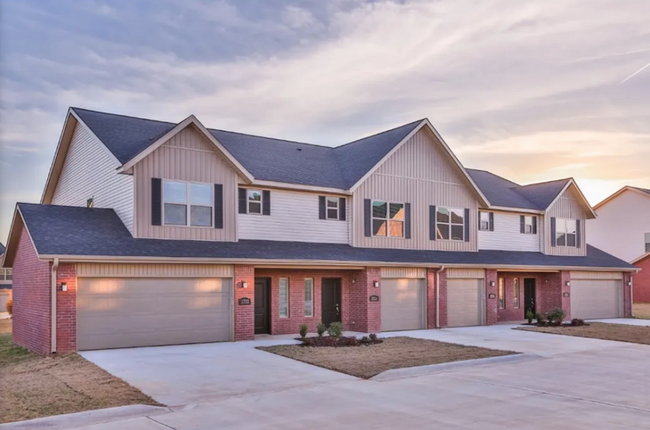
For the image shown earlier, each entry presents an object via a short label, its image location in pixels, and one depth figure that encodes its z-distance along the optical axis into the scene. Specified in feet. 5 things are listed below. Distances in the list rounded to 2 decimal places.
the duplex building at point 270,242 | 57.36
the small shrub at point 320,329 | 62.54
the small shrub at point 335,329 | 62.34
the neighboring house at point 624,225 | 154.61
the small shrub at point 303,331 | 63.21
